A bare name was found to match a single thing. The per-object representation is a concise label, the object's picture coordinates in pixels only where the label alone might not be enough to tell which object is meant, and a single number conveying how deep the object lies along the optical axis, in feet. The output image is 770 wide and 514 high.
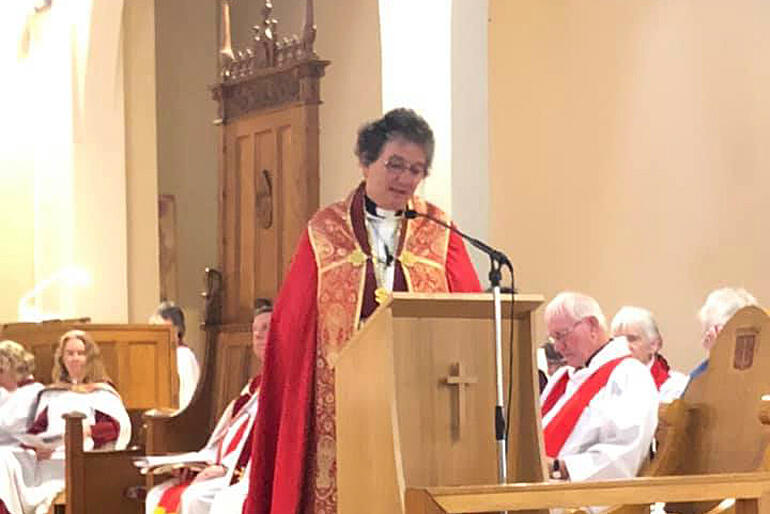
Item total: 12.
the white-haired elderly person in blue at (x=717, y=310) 31.57
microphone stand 19.64
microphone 19.95
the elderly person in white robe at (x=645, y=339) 36.25
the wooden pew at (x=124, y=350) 55.41
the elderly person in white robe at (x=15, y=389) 48.46
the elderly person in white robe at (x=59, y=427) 46.97
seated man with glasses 25.76
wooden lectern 19.31
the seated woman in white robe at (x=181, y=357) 59.78
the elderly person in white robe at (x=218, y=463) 33.21
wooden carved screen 59.12
